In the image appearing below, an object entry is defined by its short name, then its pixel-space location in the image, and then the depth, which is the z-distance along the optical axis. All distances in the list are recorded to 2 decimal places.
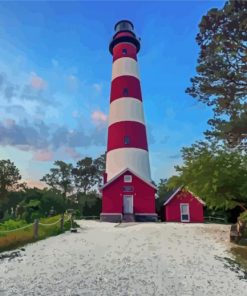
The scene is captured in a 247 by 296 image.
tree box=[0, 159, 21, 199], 35.53
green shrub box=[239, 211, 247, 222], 9.55
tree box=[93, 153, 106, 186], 40.35
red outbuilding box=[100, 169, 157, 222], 19.68
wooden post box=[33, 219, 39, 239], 9.97
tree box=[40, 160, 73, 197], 41.01
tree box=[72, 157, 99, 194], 40.33
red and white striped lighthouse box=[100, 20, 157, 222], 19.87
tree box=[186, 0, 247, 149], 10.06
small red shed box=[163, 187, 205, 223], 20.08
